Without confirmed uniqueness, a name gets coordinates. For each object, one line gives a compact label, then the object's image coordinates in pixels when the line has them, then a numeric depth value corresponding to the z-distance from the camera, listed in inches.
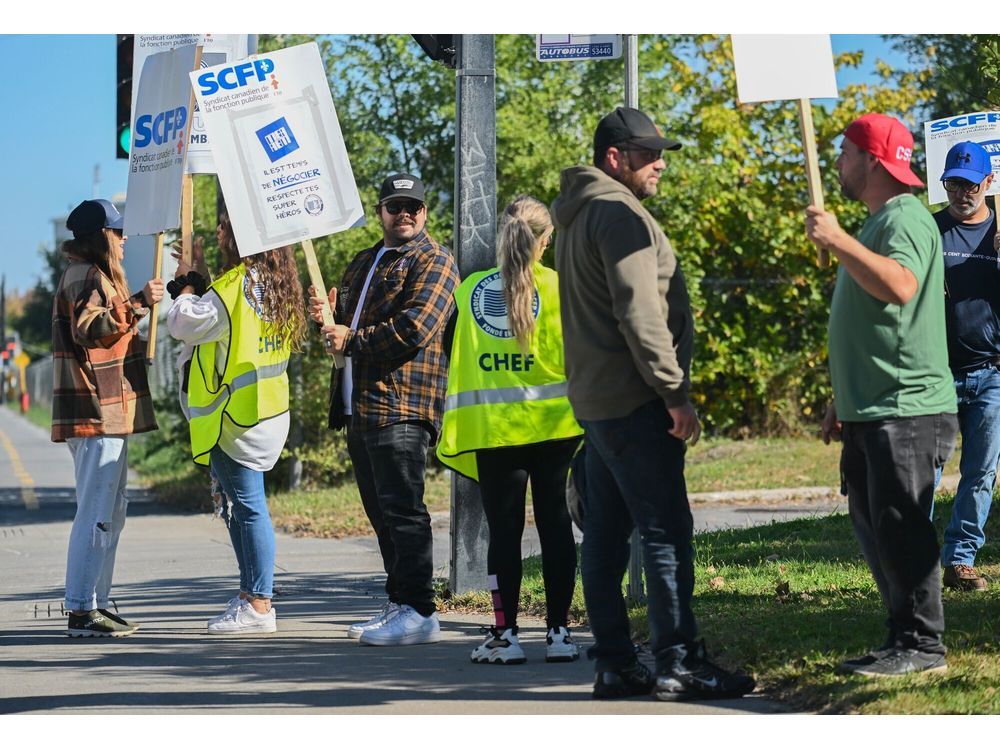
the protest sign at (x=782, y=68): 439.2
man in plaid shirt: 522.3
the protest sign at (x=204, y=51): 652.7
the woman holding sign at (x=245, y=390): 542.6
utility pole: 605.6
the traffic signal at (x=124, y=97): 880.9
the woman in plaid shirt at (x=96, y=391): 555.8
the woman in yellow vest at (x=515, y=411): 484.4
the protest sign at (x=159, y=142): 564.4
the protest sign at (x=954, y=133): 621.0
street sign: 592.1
